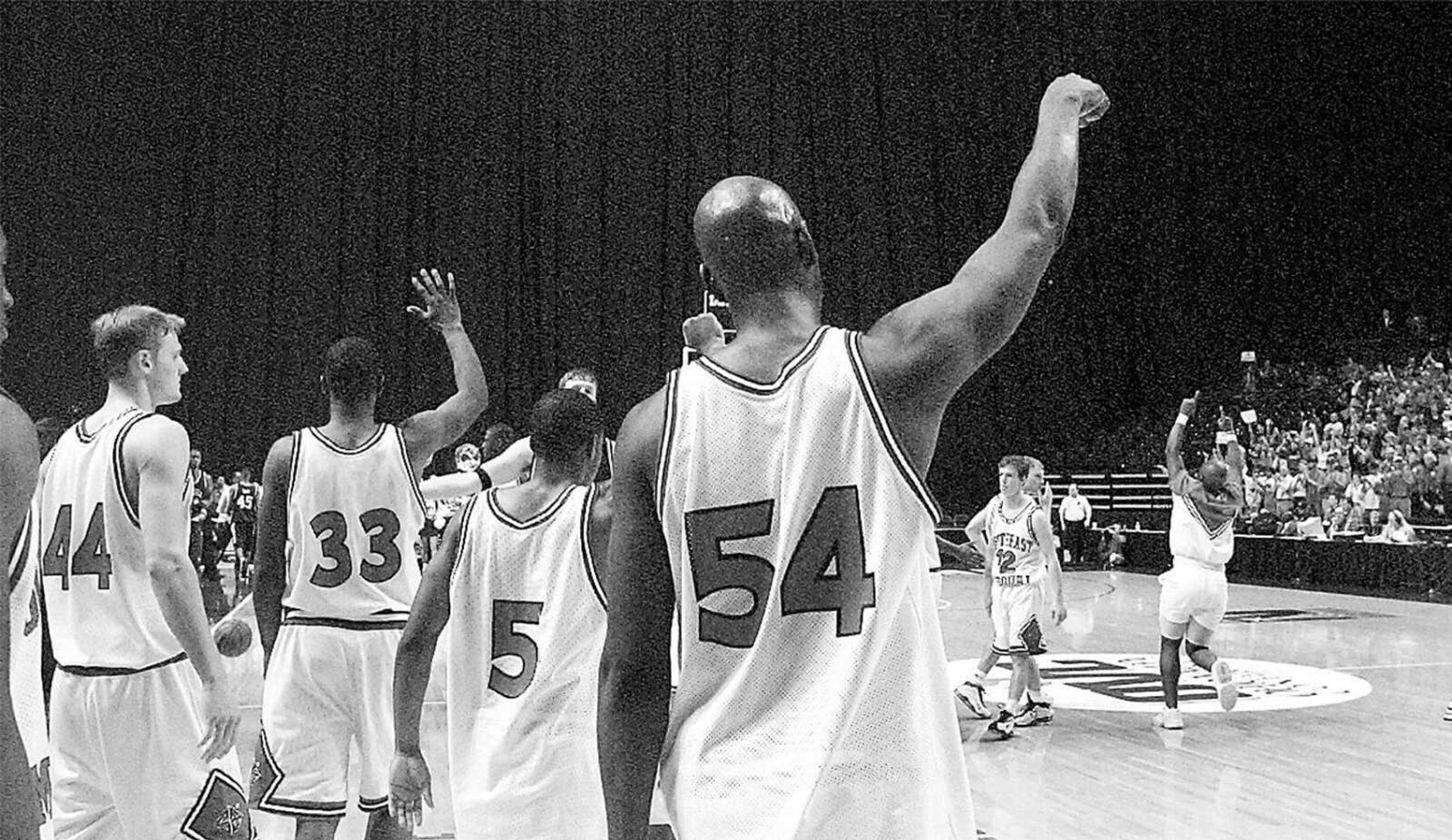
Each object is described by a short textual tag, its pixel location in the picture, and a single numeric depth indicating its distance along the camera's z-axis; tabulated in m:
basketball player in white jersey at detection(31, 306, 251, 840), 3.45
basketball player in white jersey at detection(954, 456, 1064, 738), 8.12
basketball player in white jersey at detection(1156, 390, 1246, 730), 8.23
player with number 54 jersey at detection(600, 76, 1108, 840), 1.87
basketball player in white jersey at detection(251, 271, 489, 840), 4.02
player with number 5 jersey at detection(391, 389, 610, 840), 3.10
